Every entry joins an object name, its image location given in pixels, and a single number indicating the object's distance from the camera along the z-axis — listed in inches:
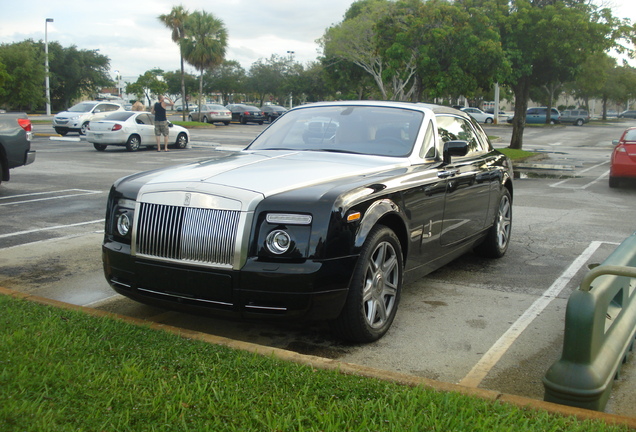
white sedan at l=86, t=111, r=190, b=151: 875.4
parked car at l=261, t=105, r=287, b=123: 2055.9
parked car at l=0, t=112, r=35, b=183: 435.5
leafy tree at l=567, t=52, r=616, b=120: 2272.4
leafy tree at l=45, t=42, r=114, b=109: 2480.3
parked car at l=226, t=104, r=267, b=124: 2041.1
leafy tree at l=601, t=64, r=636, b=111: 2981.3
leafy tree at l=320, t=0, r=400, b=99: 1715.1
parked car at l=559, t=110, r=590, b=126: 2443.4
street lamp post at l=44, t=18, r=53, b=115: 1705.7
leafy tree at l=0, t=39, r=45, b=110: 1513.3
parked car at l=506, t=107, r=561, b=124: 2463.1
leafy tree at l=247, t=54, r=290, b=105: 3132.4
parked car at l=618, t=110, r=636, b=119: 3671.3
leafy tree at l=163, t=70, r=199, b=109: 3543.3
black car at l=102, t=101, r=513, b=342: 162.9
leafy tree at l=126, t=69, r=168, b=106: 2928.2
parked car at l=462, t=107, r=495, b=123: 2259.2
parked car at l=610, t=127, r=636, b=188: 562.3
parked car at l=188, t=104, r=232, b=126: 1924.2
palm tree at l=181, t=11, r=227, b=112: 2201.0
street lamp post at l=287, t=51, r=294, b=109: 3081.2
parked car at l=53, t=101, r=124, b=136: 1210.0
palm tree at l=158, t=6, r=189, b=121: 2154.3
